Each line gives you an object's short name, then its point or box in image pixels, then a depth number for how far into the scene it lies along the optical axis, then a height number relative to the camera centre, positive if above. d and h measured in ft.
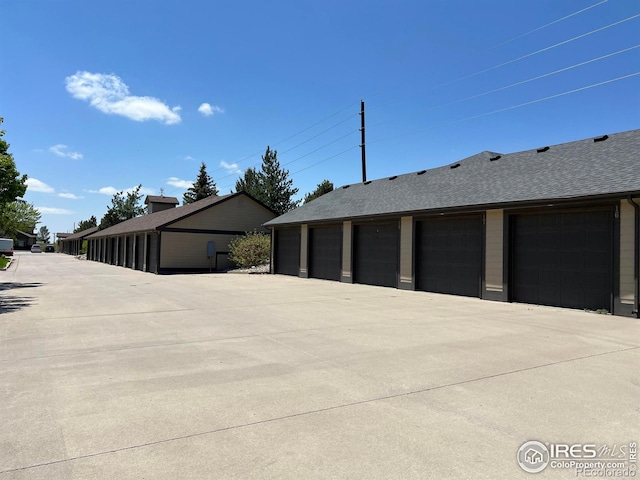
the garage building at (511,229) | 36.42 +3.12
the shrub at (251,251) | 93.23 +0.64
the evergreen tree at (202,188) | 216.54 +32.18
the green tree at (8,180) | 49.03 +7.95
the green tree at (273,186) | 184.34 +28.98
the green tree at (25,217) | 179.15 +15.73
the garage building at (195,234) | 93.50 +4.26
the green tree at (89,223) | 358.43 +22.68
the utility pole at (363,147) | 97.19 +24.40
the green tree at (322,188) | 168.76 +25.93
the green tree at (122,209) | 254.88 +24.99
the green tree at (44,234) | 577.43 +21.44
